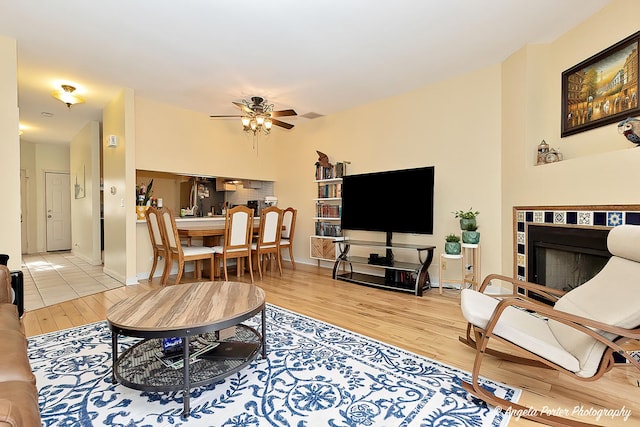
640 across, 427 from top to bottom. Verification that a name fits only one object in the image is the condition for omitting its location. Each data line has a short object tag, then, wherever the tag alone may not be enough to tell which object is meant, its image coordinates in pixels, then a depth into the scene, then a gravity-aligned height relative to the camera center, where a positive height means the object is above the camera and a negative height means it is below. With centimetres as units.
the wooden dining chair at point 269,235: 452 -37
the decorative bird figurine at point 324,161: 514 +82
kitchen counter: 474 -14
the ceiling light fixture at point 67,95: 404 +155
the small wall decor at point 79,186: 631 +51
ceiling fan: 388 +121
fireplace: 246 -27
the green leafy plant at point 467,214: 357 -4
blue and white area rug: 150 -100
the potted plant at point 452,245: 357 -40
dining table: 414 -29
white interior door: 752 +0
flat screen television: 381 +12
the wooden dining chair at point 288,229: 507 -33
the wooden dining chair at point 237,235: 412 -34
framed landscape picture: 240 +103
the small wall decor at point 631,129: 218 +57
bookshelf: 497 -1
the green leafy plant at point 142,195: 455 +23
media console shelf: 370 -78
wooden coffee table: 154 -60
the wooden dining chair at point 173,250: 386 -53
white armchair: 146 -59
